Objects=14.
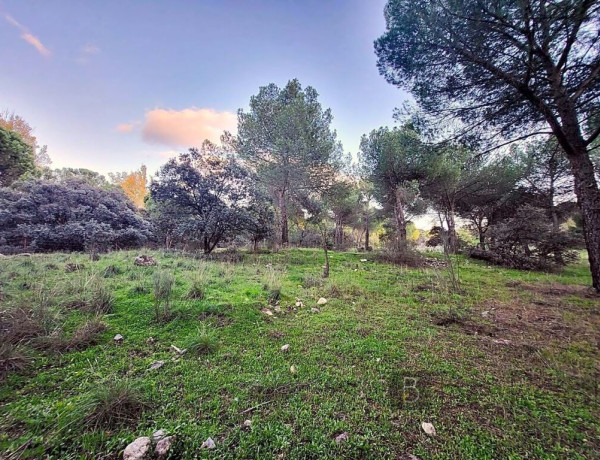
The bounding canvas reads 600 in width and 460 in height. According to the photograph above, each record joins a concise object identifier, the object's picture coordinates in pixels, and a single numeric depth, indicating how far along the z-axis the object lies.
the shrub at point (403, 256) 8.00
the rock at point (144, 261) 5.75
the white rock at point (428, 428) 1.26
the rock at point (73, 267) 4.71
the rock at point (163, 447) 1.10
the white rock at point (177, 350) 2.07
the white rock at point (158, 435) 1.17
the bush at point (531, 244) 8.18
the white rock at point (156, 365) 1.82
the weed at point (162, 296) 2.73
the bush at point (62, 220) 9.66
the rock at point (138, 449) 1.07
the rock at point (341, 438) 1.20
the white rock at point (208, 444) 1.15
